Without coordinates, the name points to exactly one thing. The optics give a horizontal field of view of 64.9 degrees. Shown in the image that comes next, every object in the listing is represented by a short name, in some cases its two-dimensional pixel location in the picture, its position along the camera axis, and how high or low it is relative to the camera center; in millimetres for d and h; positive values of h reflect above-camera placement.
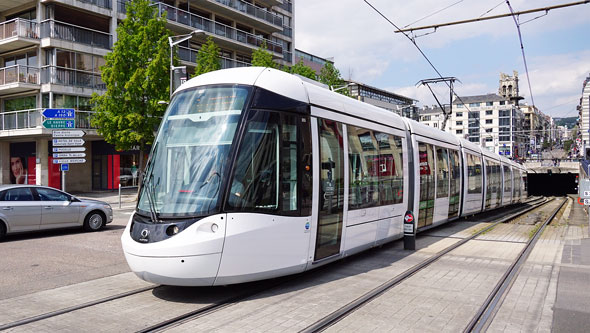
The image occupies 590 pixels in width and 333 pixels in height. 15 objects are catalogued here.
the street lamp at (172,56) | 22925 +6504
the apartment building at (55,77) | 29531 +6469
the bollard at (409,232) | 10297 -1318
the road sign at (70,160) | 17969 +656
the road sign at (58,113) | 17875 +2468
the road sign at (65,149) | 17922 +1083
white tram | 5996 -137
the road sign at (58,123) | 17595 +2083
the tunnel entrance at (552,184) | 67562 -1864
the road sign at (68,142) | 17875 +1360
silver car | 12008 -921
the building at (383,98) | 71119 +13130
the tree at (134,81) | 25266 +5221
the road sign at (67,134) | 17953 +1689
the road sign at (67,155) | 17984 +860
